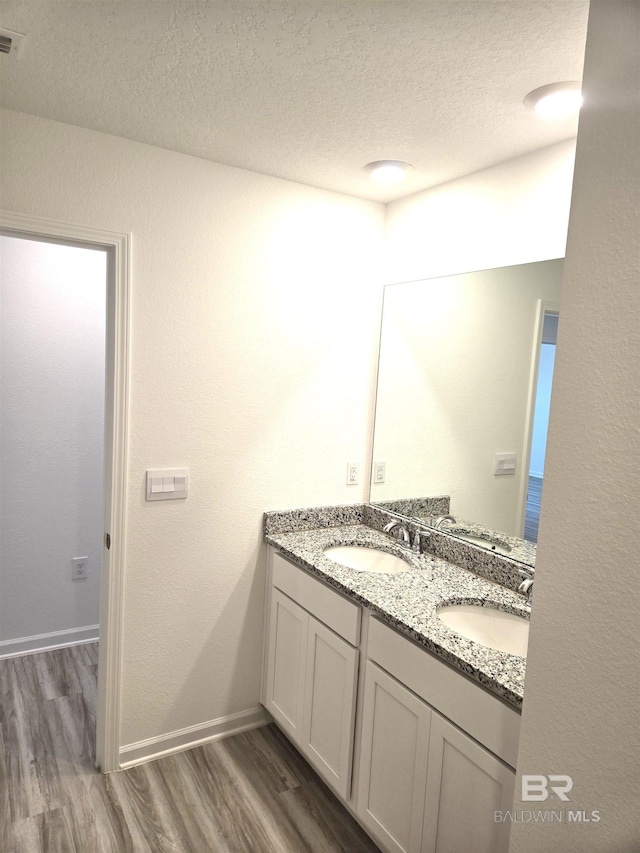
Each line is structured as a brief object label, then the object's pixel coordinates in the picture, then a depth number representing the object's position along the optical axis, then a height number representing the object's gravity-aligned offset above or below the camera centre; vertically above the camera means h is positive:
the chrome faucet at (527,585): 1.90 -0.64
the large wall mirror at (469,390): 2.04 -0.03
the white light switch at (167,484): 2.25 -0.45
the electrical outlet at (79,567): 3.17 -1.11
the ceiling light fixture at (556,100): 1.54 +0.78
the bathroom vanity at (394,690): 1.47 -0.94
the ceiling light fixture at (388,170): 2.16 +0.78
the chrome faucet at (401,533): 2.43 -0.63
